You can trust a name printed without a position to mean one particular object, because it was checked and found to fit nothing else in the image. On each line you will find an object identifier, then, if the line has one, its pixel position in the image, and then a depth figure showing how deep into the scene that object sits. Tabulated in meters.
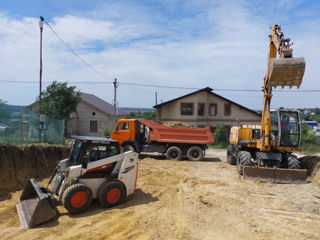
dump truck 15.27
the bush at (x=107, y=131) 28.20
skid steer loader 6.06
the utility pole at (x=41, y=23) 14.84
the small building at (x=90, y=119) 30.80
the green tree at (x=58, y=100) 24.94
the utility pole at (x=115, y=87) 26.82
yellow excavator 8.60
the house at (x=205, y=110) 27.47
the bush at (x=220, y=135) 25.20
